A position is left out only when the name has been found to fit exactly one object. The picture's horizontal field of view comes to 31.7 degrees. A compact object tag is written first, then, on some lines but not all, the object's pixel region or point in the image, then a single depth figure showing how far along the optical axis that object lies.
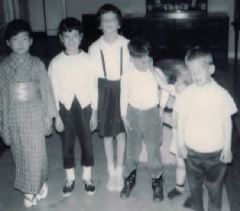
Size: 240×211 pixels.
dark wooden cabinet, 5.73
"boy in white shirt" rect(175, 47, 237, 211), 2.06
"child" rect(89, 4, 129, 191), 2.50
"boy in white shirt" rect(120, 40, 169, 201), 2.40
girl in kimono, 2.43
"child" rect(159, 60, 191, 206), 2.38
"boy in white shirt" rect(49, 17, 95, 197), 2.49
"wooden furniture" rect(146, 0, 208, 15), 5.95
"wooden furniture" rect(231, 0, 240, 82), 5.05
